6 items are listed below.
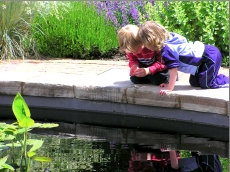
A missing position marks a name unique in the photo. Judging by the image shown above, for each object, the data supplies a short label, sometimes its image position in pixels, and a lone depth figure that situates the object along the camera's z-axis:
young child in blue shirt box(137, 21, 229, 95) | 5.77
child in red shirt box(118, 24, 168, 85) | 5.88
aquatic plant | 3.84
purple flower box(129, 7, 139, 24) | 9.24
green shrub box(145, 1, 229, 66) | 8.39
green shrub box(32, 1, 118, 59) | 9.04
